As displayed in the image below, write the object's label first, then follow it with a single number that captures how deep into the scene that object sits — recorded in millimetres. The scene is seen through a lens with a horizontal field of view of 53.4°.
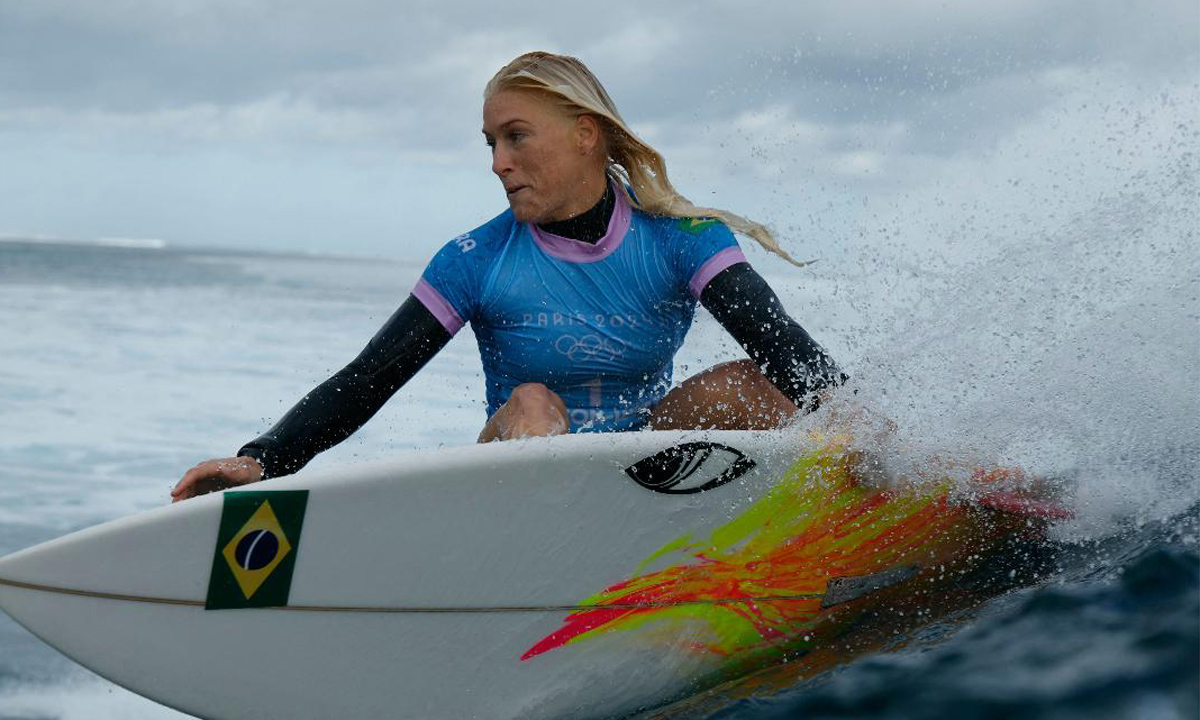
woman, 2898
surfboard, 2250
